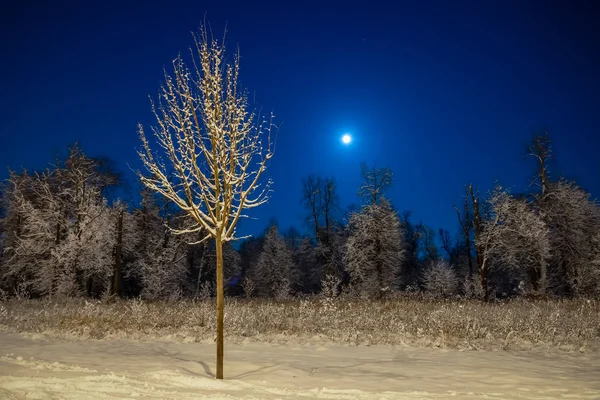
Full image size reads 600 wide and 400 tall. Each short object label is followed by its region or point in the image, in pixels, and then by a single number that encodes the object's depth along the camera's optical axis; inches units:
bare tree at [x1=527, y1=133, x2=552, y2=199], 1122.7
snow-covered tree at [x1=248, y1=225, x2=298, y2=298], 1771.7
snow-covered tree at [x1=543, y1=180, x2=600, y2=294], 1083.9
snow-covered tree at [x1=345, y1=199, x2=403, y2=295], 1240.2
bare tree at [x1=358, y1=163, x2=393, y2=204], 1309.1
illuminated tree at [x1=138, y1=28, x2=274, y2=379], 285.7
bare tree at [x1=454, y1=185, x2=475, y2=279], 1098.1
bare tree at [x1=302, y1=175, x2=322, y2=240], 1510.8
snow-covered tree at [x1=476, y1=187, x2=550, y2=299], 1001.5
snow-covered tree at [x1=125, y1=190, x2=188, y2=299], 1184.2
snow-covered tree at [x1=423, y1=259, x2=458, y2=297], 1411.2
